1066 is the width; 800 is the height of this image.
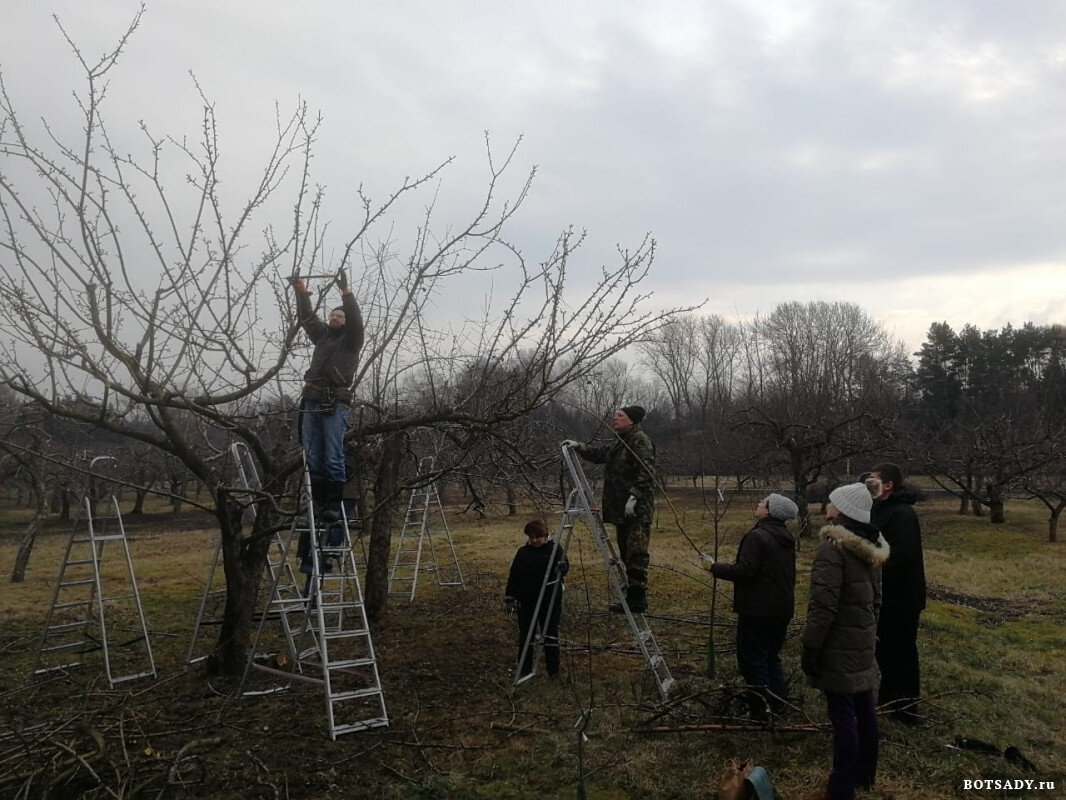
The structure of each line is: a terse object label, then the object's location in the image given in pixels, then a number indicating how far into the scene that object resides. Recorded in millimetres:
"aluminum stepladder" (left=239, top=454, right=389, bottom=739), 4941
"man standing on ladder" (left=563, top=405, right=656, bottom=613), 6090
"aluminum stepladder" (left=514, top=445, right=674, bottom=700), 5586
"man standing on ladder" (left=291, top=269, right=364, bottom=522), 5449
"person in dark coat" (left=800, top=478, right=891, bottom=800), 4027
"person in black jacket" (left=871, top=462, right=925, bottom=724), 5195
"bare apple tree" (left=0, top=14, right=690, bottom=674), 4855
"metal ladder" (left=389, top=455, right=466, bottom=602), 10461
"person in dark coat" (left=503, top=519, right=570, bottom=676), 6203
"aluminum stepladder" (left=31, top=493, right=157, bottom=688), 6395
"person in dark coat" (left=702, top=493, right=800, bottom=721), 4984
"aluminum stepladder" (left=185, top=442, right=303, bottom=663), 5962
